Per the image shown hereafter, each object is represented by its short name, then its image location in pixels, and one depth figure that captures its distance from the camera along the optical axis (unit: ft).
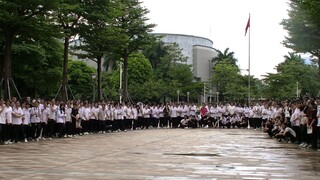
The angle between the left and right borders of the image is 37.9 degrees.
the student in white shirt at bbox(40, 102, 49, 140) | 72.18
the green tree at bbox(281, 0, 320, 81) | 110.42
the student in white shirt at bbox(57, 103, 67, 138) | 76.23
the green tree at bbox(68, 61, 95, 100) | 215.51
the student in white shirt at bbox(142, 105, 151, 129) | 113.80
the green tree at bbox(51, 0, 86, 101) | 81.22
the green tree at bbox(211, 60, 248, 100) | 241.35
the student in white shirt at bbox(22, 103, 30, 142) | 66.08
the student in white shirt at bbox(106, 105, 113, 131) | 96.94
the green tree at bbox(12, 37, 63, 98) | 115.44
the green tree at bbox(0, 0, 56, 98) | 70.85
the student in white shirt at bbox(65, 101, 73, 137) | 80.07
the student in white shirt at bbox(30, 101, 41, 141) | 69.50
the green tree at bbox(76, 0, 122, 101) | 96.84
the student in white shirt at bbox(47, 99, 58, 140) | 74.33
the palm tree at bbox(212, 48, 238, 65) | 301.63
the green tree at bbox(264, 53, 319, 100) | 207.00
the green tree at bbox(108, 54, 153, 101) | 228.63
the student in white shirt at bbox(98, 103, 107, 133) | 94.12
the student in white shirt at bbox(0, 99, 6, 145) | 60.59
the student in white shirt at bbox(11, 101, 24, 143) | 63.77
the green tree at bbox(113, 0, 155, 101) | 125.59
